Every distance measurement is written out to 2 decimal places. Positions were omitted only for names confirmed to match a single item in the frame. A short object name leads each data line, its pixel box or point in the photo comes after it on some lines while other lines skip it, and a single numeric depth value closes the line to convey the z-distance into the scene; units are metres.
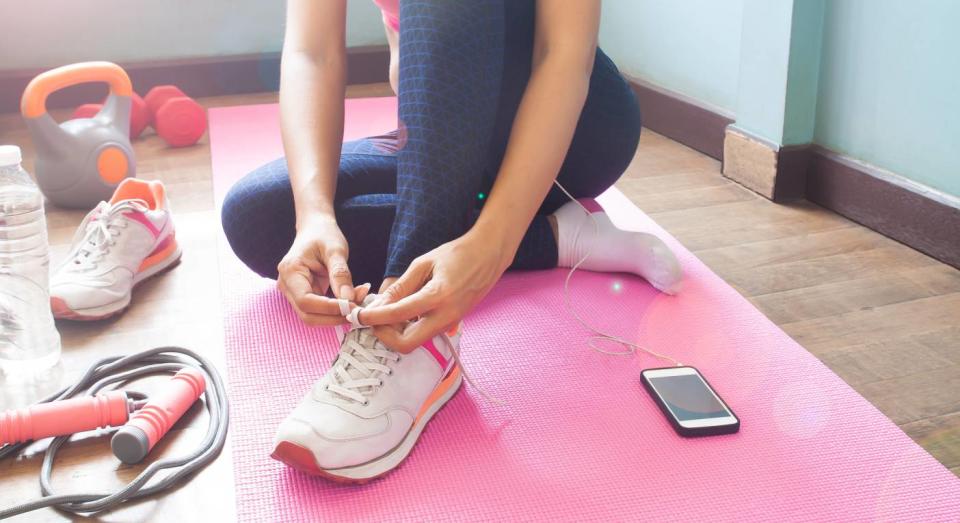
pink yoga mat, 0.86
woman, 0.88
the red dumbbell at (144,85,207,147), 2.26
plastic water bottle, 1.14
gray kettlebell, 1.72
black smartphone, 0.97
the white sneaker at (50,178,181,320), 1.25
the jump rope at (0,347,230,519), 0.88
